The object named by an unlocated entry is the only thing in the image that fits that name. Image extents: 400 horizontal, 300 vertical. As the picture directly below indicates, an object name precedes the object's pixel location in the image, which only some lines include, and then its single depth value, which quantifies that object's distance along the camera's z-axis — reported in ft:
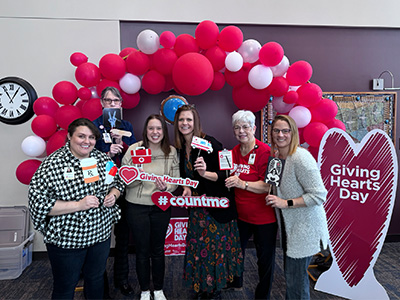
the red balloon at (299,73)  7.98
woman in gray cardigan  5.48
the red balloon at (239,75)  8.29
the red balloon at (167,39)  7.72
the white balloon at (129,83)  8.19
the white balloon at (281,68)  8.09
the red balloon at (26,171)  8.16
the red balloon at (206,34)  7.60
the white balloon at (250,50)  8.02
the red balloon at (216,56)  7.97
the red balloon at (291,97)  8.31
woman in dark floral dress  6.33
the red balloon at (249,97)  8.44
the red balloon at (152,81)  8.22
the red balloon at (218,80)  8.50
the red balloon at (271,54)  7.60
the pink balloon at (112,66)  7.84
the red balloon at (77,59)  8.30
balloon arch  7.72
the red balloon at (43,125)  7.94
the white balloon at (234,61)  7.77
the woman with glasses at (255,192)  6.15
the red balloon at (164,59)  7.92
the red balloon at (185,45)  7.90
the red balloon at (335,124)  8.46
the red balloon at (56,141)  7.83
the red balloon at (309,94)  8.16
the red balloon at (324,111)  8.29
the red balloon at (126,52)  8.54
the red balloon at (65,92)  8.00
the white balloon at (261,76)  7.81
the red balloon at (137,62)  7.96
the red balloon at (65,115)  7.86
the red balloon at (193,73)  7.45
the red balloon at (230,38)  7.68
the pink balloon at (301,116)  8.20
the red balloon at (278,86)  8.12
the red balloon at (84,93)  8.16
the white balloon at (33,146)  8.11
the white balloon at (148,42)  7.71
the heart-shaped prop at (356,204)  7.00
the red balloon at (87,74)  7.86
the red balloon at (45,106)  8.20
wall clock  9.30
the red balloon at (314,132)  8.18
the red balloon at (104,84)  8.05
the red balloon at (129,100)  8.64
